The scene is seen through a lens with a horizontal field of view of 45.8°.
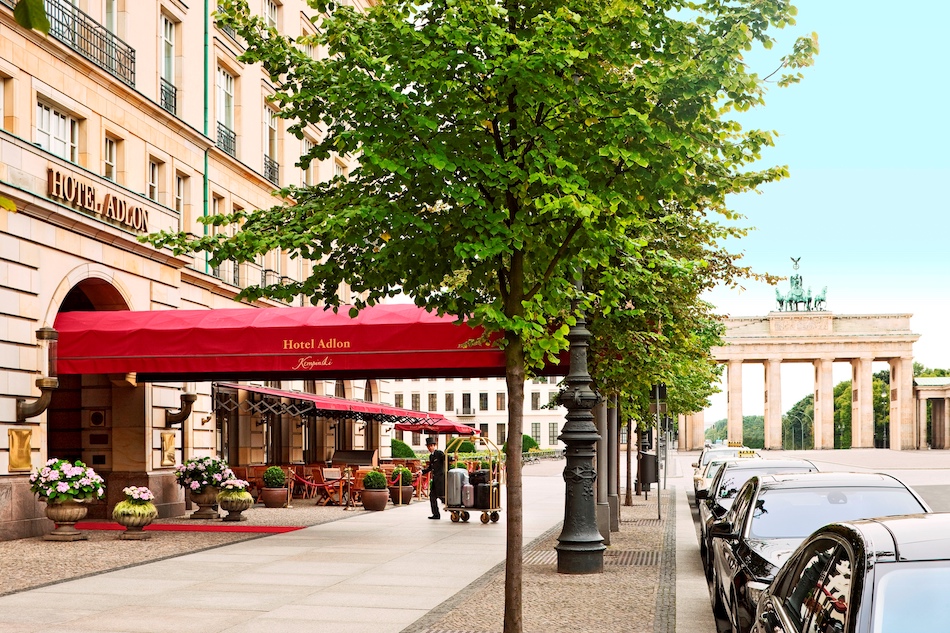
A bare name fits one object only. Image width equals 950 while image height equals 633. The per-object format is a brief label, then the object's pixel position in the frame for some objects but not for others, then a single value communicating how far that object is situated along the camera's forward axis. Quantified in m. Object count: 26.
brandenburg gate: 116.56
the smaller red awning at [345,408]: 30.66
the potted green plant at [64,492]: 18.95
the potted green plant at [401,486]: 31.12
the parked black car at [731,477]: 15.55
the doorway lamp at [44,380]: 19.97
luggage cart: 24.08
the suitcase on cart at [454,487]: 24.08
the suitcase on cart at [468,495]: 24.17
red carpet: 21.72
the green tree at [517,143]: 8.79
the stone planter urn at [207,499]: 23.98
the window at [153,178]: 27.59
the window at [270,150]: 37.75
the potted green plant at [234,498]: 23.44
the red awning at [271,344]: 20.53
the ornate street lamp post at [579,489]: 14.52
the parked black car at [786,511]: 9.07
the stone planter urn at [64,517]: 19.05
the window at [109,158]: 24.86
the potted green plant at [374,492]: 27.83
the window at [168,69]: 28.70
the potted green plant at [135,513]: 19.55
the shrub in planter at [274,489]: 28.53
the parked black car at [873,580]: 4.18
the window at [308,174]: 40.28
